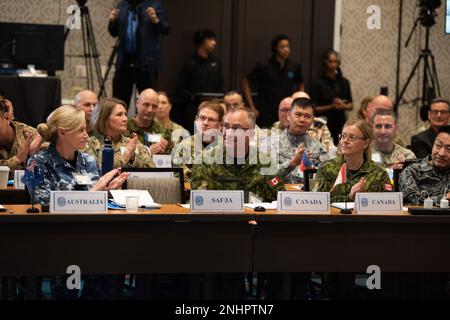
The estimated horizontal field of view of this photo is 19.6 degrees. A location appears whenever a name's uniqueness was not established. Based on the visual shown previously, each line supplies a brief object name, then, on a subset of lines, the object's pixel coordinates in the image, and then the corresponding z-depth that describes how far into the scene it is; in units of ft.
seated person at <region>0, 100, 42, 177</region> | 27.97
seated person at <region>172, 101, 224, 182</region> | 32.15
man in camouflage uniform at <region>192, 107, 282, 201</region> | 25.13
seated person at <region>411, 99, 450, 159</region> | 37.38
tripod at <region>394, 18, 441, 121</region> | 47.81
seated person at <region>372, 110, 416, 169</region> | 33.52
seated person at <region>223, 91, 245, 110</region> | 41.40
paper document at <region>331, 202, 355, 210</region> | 23.37
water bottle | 26.05
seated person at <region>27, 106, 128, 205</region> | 23.44
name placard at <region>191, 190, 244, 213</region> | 21.64
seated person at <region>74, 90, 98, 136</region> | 35.66
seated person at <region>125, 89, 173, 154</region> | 35.74
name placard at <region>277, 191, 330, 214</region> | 22.12
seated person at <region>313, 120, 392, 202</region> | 26.27
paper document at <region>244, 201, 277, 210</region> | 22.94
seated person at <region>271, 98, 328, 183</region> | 33.78
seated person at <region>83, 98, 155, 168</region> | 28.95
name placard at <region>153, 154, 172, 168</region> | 31.23
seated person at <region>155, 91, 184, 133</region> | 39.80
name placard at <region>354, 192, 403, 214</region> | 22.38
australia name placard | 20.60
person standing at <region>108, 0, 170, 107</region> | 41.56
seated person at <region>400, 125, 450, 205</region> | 26.69
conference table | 20.44
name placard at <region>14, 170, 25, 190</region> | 25.11
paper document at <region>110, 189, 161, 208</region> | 22.38
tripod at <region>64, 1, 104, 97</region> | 45.41
